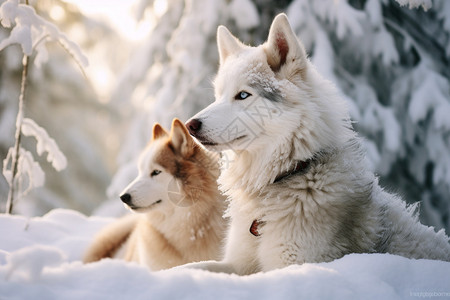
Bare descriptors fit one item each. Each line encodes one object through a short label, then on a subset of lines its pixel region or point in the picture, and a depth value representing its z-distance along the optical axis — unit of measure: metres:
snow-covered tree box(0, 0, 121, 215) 7.83
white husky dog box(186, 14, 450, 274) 1.85
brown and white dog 2.88
